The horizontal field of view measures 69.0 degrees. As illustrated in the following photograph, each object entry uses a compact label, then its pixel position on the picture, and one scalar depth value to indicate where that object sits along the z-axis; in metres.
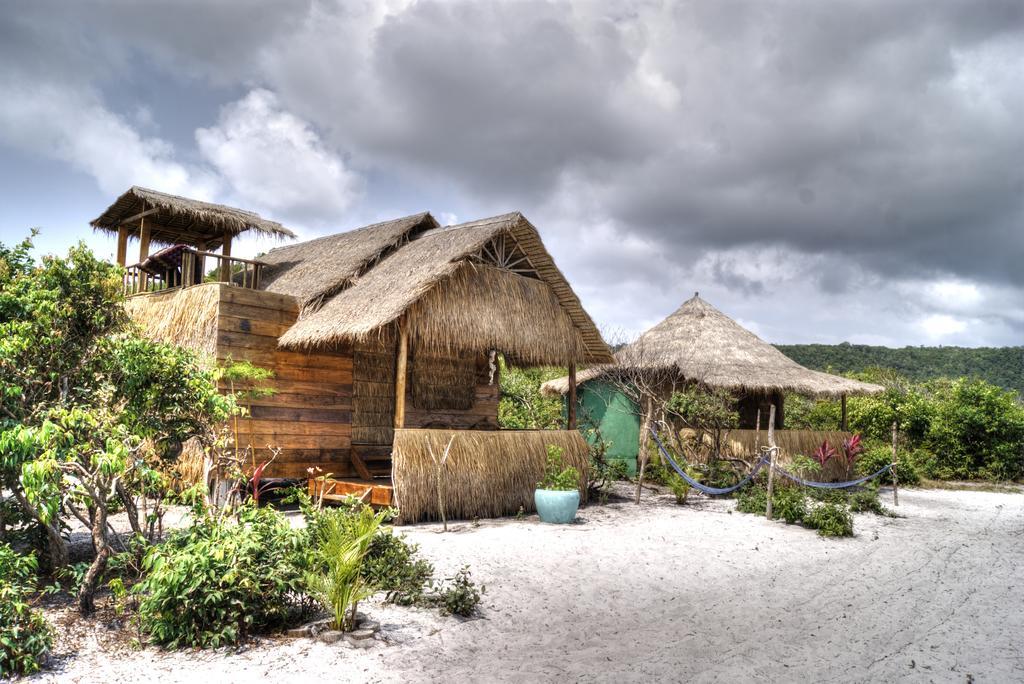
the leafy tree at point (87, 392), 4.20
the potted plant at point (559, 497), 8.62
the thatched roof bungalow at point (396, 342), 8.52
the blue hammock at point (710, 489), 10.13
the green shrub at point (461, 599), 4.89
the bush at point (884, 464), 14.85
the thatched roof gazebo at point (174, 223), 10.66
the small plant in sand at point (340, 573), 4.24
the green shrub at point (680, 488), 10.99
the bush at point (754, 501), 10.27
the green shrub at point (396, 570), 5.02
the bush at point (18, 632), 3.55
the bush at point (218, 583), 3.97
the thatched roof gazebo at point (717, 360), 13.69
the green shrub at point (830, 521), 8.60
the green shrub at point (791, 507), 9.37
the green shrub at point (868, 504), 10.52
